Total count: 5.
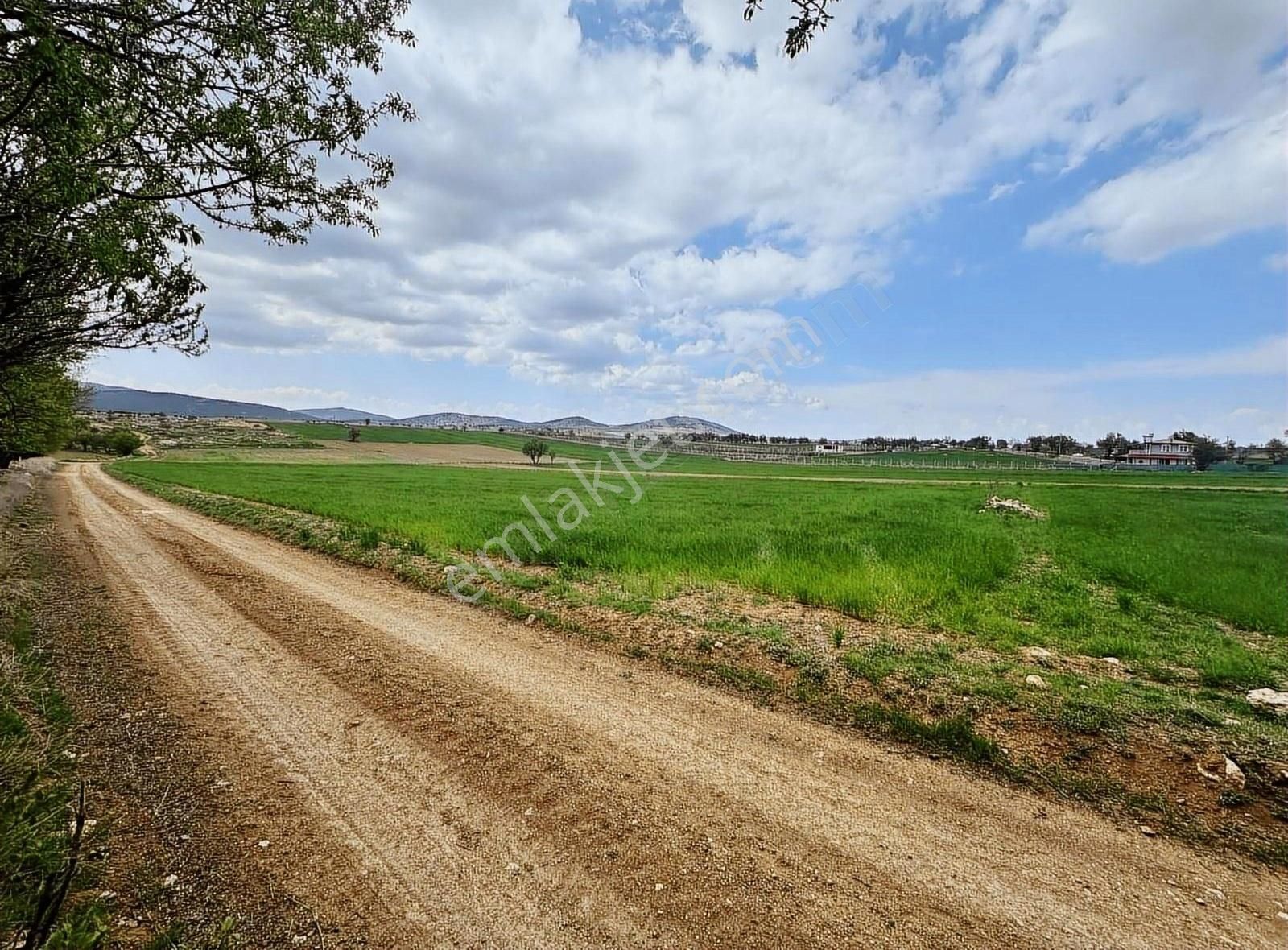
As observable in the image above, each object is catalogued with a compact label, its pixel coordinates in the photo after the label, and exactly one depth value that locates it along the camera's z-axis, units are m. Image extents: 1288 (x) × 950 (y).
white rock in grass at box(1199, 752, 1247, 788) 4.11
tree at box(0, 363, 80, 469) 12.84
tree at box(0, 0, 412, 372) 3.78
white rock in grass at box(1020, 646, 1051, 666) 6.53
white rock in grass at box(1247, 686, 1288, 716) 5.20
